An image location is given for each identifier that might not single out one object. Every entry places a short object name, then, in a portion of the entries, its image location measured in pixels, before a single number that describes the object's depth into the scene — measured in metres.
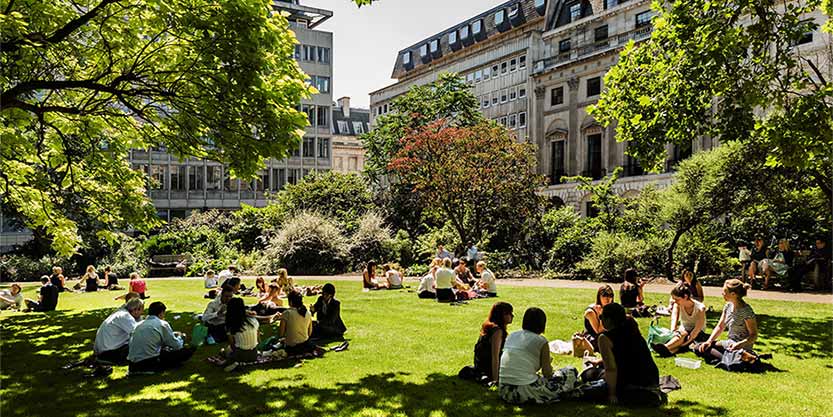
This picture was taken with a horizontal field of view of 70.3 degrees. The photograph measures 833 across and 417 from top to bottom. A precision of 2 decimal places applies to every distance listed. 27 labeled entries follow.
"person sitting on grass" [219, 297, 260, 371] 9.19
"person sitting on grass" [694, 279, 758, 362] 8.73
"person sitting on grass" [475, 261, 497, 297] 17.86
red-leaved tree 28.52
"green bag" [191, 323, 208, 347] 10.82
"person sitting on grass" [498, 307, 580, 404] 7.05
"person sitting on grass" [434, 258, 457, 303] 16.61
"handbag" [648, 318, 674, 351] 9.73
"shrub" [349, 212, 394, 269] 30.39
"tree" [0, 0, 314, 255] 10.65
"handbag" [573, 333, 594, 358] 9.61
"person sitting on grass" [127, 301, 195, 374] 8.85
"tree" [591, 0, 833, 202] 11.99
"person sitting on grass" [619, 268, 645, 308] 13.29
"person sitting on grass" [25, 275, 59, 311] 16.45
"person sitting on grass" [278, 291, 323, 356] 9.75
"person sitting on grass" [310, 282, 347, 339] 11.22
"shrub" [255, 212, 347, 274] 29.47
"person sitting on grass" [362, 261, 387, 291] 20.30
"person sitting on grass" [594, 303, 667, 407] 6.95
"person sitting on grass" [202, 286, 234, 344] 11.39
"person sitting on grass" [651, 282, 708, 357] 9.49
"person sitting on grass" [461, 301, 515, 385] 7.91
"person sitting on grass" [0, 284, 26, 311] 16.80
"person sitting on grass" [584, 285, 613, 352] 9.79
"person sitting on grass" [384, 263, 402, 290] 20.77
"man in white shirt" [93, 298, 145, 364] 9.27
